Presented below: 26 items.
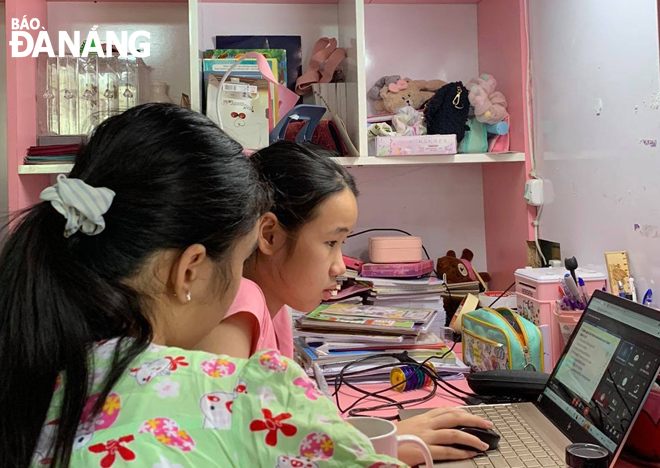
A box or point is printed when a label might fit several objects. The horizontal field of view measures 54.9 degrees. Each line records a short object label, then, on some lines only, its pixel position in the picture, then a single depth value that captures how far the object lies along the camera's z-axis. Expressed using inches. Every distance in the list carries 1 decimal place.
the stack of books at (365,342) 52.7
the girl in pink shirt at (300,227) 44.5
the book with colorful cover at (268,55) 66.0
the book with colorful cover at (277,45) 71.1
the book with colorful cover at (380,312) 57.6
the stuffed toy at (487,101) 66.7
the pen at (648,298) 45.7
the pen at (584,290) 48.8
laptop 33.1
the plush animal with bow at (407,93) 69.9
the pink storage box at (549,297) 51.3
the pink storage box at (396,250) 67.1
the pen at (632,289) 47.3
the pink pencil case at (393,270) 65.6
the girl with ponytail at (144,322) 18.9
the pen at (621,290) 47.4
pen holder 47.8
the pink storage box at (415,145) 63.1
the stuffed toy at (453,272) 69.6
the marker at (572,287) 48.6
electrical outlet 64.3
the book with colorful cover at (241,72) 62.9
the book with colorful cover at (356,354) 53.7
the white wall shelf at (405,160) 61.0
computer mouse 35.8
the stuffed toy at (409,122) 65.5
